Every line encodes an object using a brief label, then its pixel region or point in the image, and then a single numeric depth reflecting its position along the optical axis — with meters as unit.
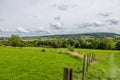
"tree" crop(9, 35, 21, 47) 46.84
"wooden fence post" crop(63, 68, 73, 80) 2.10
